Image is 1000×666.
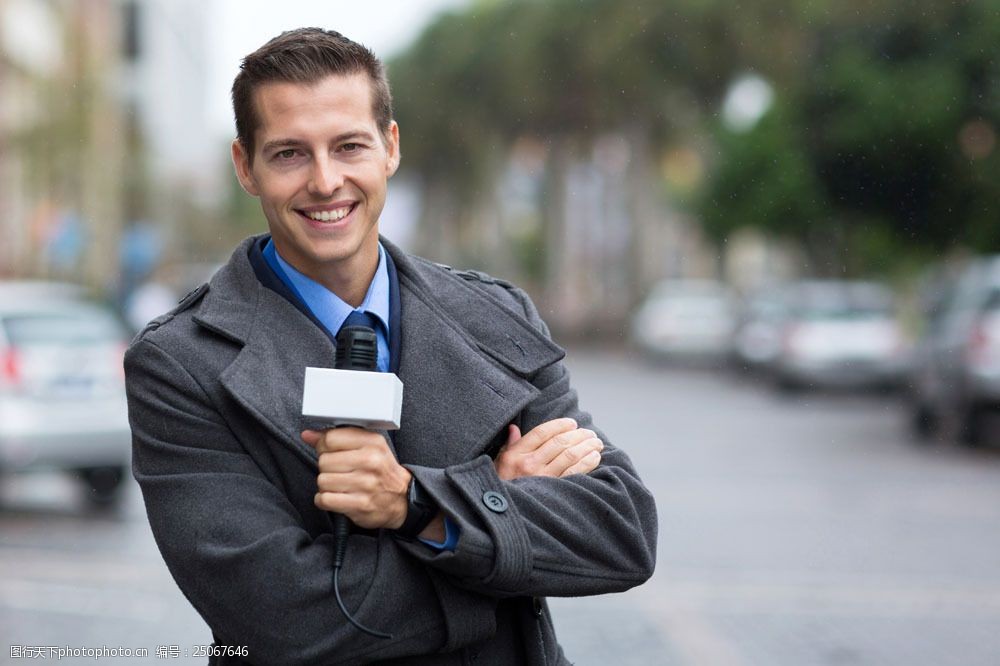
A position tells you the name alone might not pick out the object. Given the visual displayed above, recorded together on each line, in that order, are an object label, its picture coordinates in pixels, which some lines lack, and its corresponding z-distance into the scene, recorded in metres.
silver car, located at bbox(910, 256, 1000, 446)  15.84
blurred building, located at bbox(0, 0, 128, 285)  36.94
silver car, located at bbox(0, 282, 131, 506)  11.81
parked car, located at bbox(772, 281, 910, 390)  25.20
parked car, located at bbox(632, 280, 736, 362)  37.41
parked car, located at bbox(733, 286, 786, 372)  29.92
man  2.41
